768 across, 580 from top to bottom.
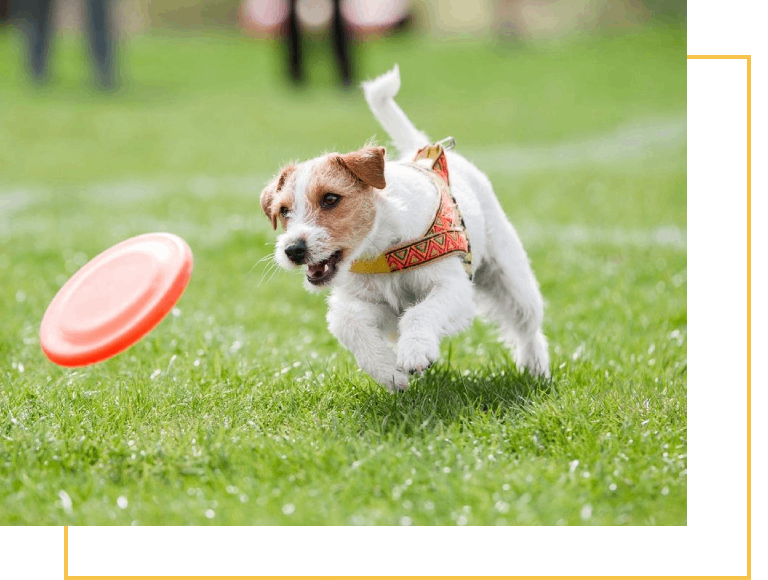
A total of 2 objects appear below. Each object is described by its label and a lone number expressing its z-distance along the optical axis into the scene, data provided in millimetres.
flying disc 8320
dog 7820
